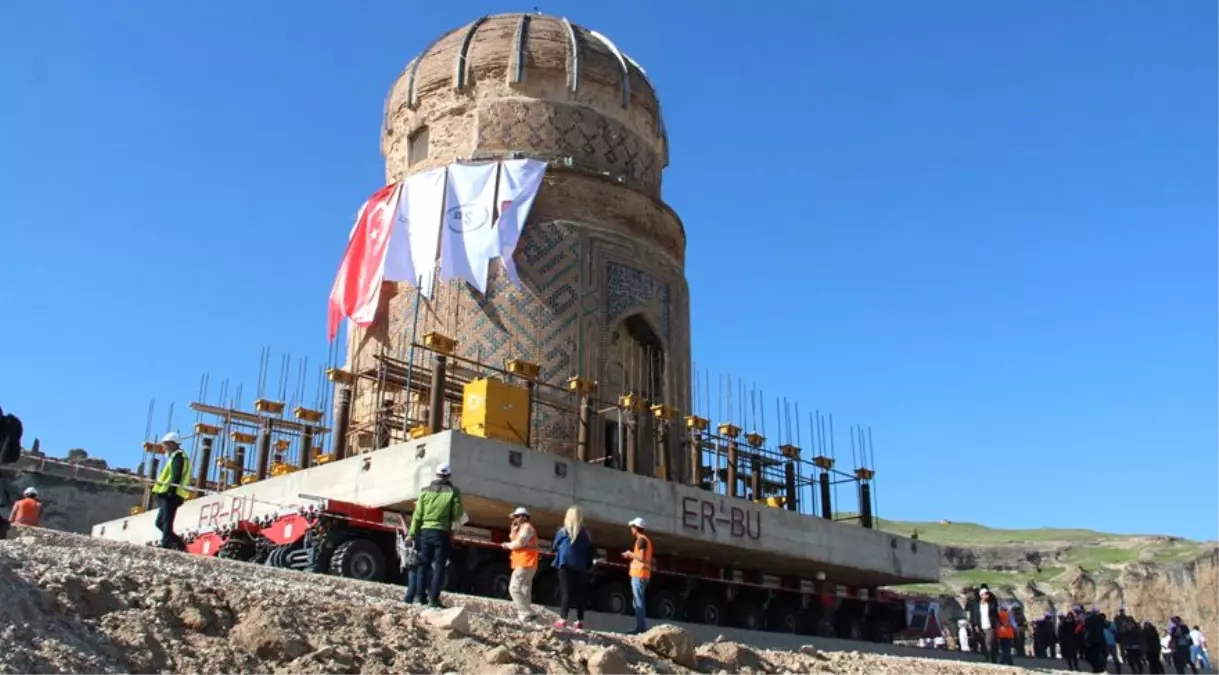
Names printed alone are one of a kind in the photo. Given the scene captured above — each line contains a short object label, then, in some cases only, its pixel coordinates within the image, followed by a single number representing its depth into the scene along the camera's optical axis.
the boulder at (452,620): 8.03
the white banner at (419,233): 20.91
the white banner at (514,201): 20.56
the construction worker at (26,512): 13.61
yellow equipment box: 16.84
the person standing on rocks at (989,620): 16.53
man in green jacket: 9.73
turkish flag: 21.73
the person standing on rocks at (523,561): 10.26
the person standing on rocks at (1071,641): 19.00
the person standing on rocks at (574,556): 10.76
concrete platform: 15.71
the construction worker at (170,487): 12.95
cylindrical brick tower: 20.56
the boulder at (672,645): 8.80
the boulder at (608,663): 7.87
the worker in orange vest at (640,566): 11.26
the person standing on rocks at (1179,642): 19.87
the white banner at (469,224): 20.50
